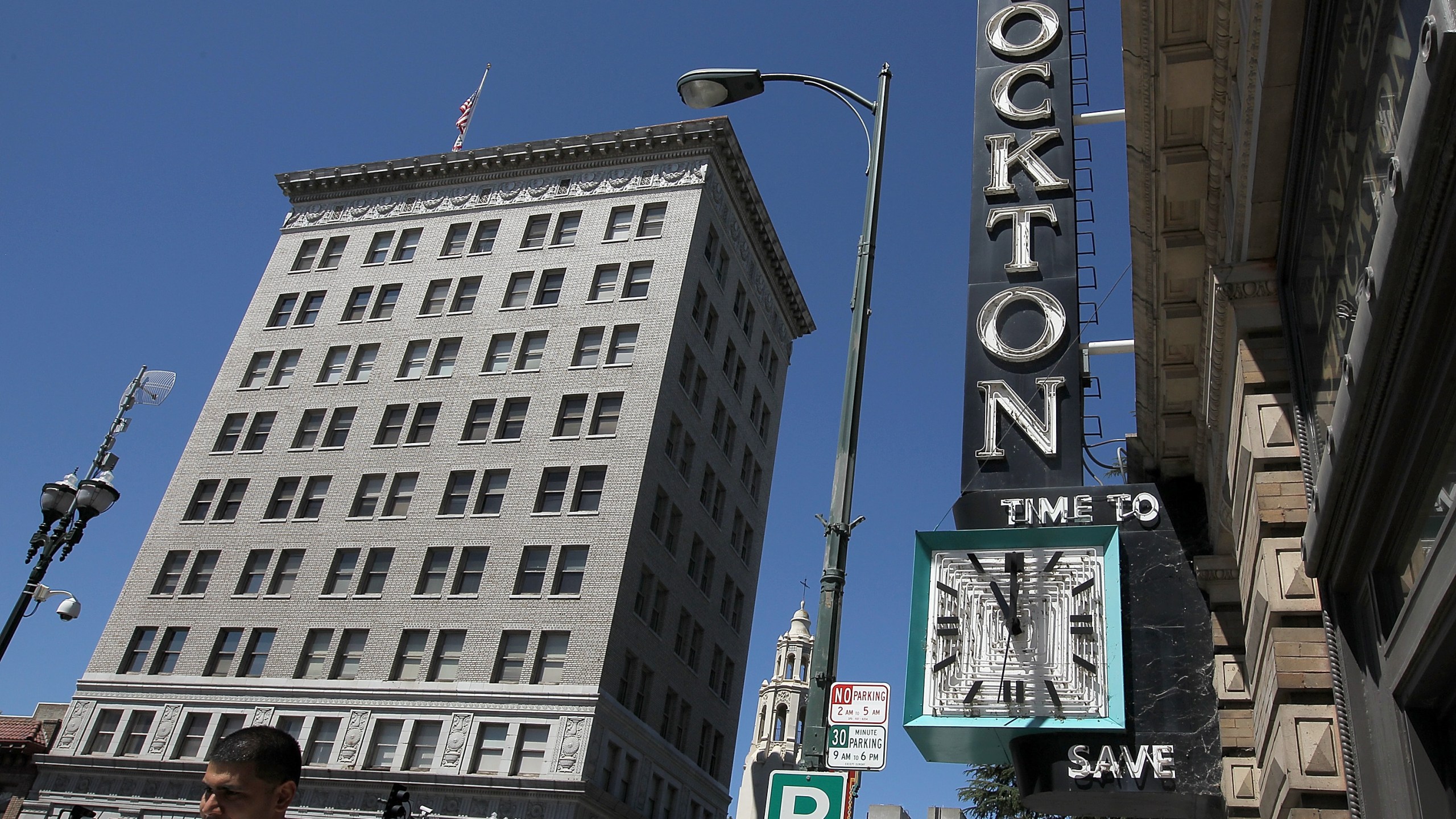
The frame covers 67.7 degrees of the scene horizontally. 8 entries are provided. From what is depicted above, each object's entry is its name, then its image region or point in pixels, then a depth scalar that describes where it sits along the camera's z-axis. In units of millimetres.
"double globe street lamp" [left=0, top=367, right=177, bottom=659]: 16297
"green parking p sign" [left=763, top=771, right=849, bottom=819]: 7949
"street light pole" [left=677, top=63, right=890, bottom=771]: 8766
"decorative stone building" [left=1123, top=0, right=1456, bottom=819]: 4770
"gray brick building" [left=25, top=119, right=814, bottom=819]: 40719
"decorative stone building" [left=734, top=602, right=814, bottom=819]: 84188
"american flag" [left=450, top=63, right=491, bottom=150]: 60812
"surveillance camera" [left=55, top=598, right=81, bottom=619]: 22594
